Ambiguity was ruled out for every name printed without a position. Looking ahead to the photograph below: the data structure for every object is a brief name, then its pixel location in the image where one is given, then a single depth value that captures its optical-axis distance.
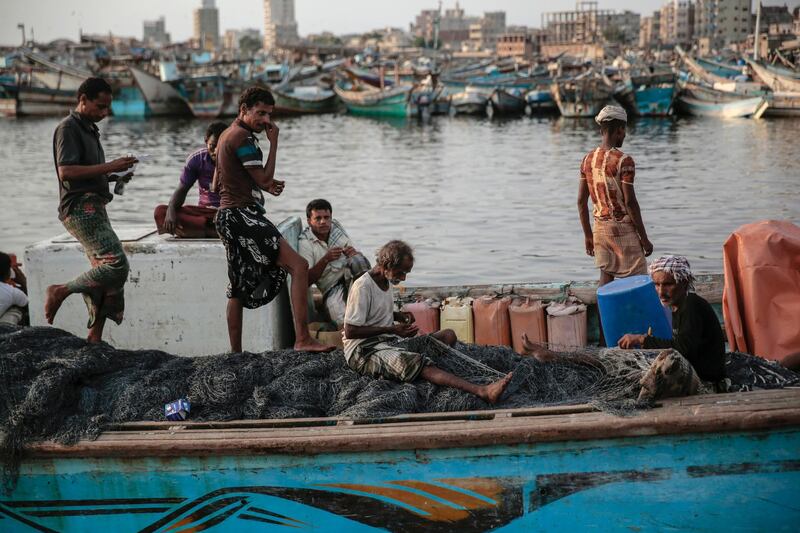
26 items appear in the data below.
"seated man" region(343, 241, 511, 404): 4.33
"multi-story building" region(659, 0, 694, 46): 154.38
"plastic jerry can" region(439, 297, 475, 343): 5.79
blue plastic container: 5.09
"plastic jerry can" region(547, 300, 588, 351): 5.64
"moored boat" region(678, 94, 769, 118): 35.16
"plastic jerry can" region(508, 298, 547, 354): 5.70
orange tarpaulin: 5.02
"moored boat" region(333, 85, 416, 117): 43.47
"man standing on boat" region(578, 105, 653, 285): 5.76
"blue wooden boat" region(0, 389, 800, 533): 3.75
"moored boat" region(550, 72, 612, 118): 38.47
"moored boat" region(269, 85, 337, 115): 46.38
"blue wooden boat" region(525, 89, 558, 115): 42.97
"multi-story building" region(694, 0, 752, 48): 121.38
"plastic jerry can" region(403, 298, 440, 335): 5.86
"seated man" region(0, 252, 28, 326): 5.69
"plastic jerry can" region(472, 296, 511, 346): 5.77
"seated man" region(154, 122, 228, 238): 5.71
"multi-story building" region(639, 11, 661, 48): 155.62
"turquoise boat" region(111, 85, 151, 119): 46.38
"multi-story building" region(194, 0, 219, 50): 130.00
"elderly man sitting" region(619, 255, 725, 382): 4.05
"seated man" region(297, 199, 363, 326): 5.59
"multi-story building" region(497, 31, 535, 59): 112.56
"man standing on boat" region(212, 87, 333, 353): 5.04
